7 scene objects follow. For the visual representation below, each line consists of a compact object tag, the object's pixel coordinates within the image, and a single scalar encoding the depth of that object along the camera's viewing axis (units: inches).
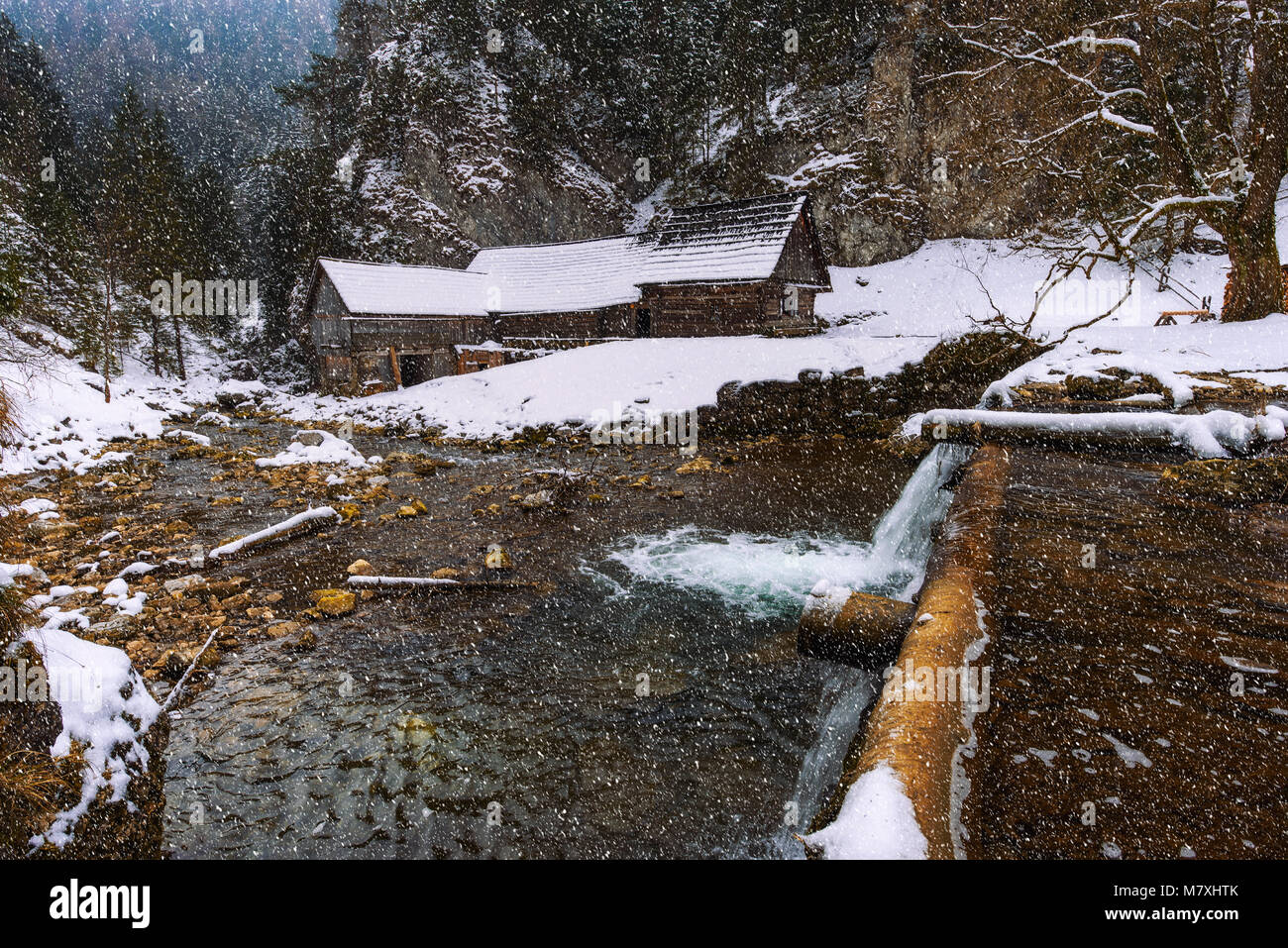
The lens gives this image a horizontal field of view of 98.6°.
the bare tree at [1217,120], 416.5
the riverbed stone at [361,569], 320.8
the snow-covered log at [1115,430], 213.5
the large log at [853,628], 136.8
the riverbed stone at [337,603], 276.3
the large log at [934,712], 71.4
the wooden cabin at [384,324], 1109.7
